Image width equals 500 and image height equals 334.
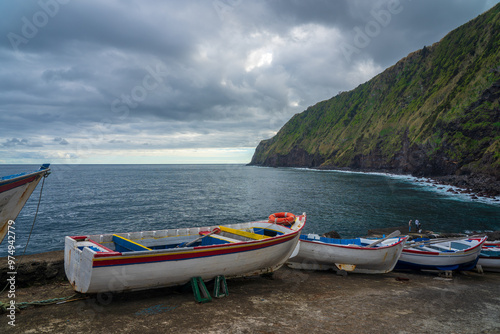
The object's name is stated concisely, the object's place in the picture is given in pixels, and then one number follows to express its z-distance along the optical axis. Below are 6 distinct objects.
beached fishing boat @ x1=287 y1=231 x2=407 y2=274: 13.10
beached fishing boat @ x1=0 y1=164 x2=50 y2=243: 7.91
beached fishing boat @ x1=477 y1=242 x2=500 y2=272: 15.36
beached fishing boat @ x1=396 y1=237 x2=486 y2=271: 14.11
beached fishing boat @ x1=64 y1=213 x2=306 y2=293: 7.38
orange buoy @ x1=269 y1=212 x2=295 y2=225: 13.11
